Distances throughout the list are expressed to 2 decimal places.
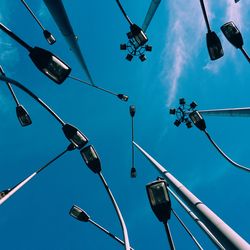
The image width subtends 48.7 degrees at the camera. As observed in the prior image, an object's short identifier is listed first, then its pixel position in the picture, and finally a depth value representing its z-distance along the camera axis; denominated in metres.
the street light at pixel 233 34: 7.53
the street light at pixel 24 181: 6.48
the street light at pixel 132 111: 15.74
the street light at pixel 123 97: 15.60
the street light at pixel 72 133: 6.05
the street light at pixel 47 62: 4.25
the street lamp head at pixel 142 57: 17.91
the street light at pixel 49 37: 14.05
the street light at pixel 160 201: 3.61
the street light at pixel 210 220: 3.94
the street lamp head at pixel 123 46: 17.91
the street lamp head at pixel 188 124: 18.67
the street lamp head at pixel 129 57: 18.05
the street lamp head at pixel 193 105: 18.19
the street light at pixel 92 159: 6.35
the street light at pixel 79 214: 10.24
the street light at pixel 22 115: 8.95
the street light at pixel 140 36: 9.38
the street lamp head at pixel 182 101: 19.46
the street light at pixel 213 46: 7.16
